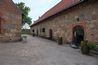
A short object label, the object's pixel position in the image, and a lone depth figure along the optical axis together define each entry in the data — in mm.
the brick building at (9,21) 7866
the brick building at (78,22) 5066
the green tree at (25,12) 29717
